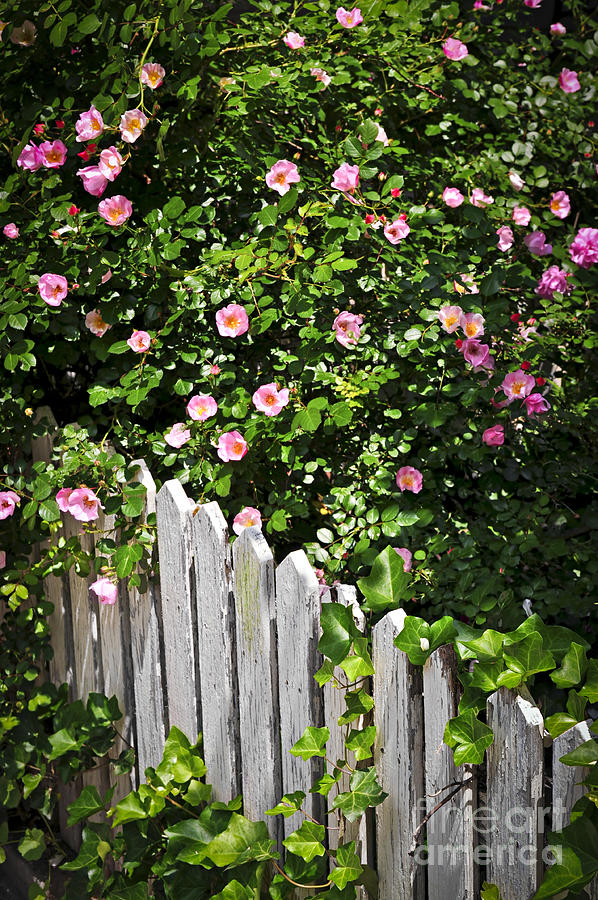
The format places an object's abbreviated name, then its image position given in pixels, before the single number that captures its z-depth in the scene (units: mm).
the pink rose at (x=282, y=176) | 2047
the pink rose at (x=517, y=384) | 2008
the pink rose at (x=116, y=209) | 1999
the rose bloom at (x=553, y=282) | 2506
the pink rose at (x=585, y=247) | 2516
